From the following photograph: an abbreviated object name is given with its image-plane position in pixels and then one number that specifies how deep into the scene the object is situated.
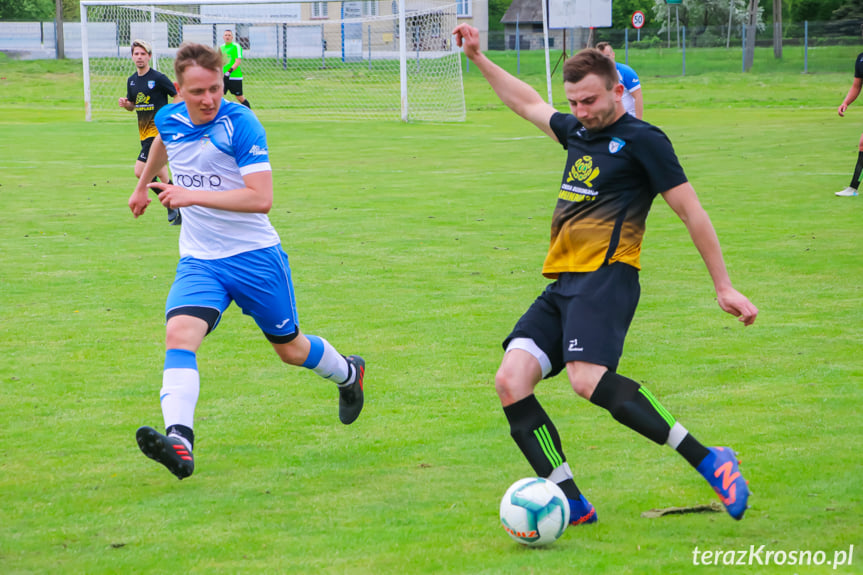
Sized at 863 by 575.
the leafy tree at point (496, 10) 96.00
